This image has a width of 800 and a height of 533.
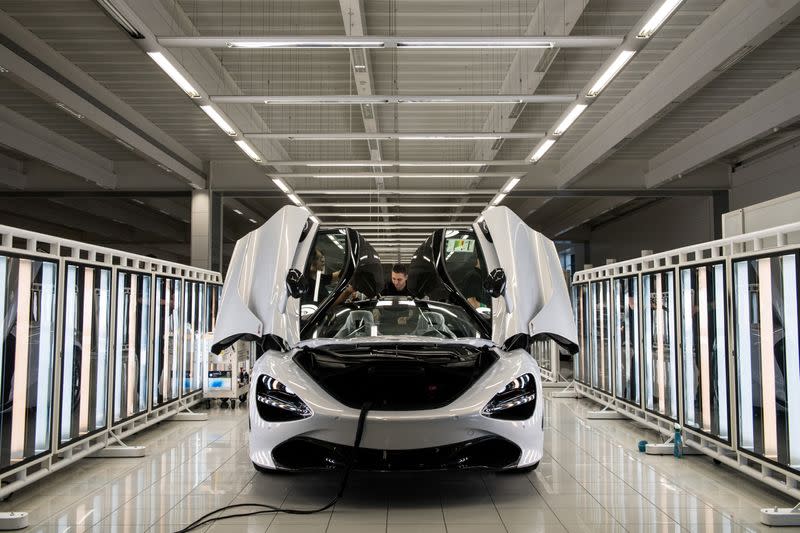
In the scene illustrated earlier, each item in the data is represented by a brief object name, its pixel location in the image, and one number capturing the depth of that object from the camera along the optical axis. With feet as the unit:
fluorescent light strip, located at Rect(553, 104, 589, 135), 24.73
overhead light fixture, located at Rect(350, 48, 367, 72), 24.03
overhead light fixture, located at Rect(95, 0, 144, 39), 15.72
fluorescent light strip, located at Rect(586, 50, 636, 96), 19.67
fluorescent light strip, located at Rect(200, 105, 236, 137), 24.24
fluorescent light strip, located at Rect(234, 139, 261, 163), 28.79
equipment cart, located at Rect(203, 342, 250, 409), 25.02
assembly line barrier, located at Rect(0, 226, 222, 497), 12.44
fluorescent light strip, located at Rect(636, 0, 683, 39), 16.12
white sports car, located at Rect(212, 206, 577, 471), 11.26
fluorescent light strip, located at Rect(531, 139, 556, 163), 29.37
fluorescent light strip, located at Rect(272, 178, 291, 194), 35.60
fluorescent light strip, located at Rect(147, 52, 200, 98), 19.28
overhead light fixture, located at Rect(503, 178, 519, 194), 39.11
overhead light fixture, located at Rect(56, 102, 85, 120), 27.84
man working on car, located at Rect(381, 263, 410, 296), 23.18
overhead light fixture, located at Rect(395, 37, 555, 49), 18.31
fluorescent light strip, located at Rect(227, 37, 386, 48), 18.16
